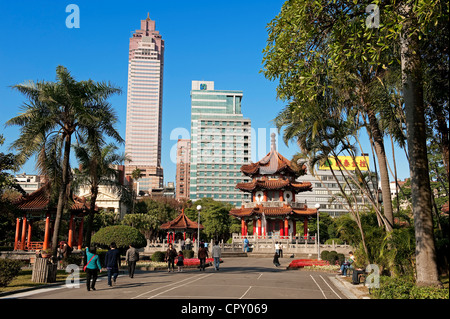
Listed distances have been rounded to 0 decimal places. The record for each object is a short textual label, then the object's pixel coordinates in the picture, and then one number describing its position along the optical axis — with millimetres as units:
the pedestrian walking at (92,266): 13810
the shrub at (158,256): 32500
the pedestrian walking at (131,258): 18422
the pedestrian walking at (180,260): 23109
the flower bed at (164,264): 25016
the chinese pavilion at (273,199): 51062
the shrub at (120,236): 30688
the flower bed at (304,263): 27344
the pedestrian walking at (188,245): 41156
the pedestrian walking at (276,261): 28744
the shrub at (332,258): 30031
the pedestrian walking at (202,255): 23466
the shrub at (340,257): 29078
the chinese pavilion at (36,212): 33750
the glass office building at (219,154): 127000
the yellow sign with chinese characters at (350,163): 106688
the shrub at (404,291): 9570
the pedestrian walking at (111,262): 15145
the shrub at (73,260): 23062
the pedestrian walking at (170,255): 22828
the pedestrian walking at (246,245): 44281
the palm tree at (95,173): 26281
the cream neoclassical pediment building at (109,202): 83938
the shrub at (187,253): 35906
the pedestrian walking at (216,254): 24016
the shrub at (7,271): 14070
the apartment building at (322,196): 114188
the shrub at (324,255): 32803
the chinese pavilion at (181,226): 45219
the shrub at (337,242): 47094
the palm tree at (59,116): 19609
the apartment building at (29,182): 119825
